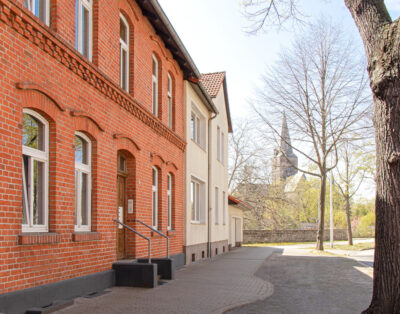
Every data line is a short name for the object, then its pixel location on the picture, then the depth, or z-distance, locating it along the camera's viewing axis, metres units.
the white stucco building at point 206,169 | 18.67
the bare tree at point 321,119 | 26.39
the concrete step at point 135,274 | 10.42
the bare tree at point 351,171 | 39.50
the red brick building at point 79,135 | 6.82
